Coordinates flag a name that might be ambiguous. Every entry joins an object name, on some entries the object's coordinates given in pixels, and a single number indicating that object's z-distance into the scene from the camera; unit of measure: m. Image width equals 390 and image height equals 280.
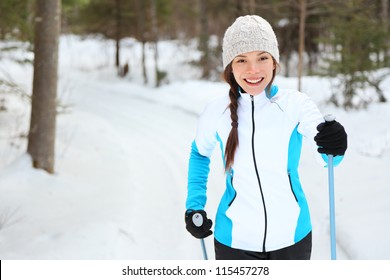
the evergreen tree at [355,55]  9.05
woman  2.11
